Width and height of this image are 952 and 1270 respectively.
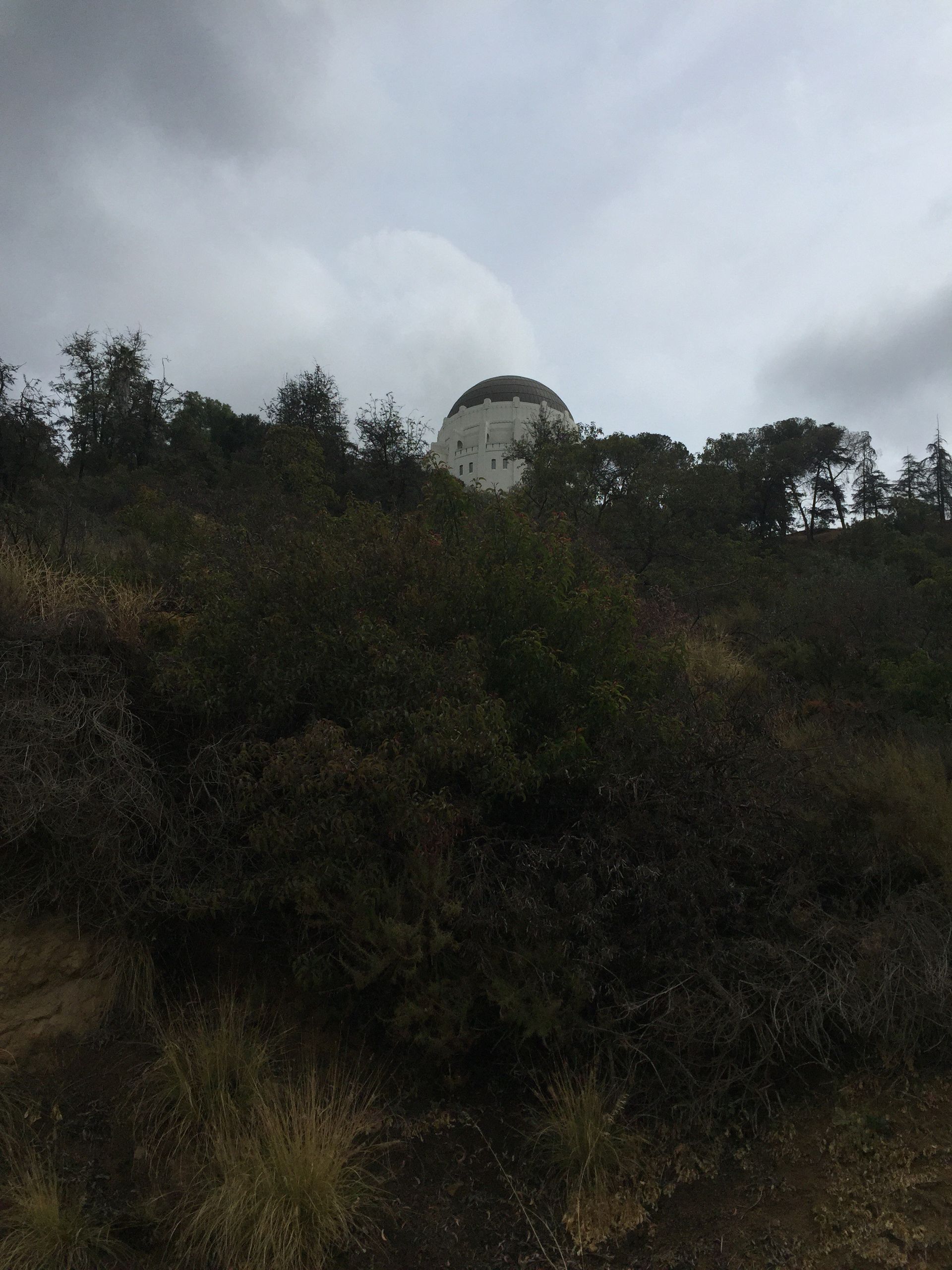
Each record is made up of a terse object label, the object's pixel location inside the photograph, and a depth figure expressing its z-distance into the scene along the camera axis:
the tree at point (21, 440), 16.44
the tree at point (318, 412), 24.39
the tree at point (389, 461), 21.98
